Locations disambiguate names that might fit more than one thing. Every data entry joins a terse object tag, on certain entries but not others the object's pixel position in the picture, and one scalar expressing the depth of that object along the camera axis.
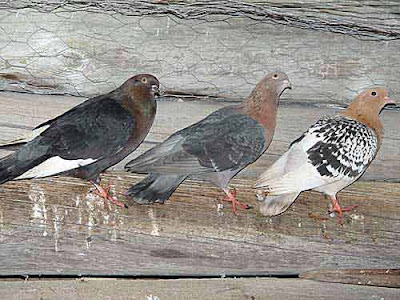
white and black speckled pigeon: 2.12
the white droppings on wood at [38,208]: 2.13
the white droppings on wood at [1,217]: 2.11
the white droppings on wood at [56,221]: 2.14
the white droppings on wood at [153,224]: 2.17
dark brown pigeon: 2.03
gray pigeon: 2.08
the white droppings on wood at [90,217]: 2.15
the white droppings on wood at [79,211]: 2.14
